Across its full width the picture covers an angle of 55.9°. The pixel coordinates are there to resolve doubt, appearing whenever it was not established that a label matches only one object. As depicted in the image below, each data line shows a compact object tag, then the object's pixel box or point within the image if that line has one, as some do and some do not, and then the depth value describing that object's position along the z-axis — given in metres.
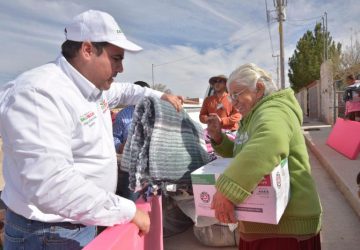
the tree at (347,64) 23.67
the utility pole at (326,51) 28.25
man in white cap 1.22
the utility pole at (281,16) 18.92
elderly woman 1.53
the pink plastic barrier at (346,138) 6.87
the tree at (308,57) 36.09
